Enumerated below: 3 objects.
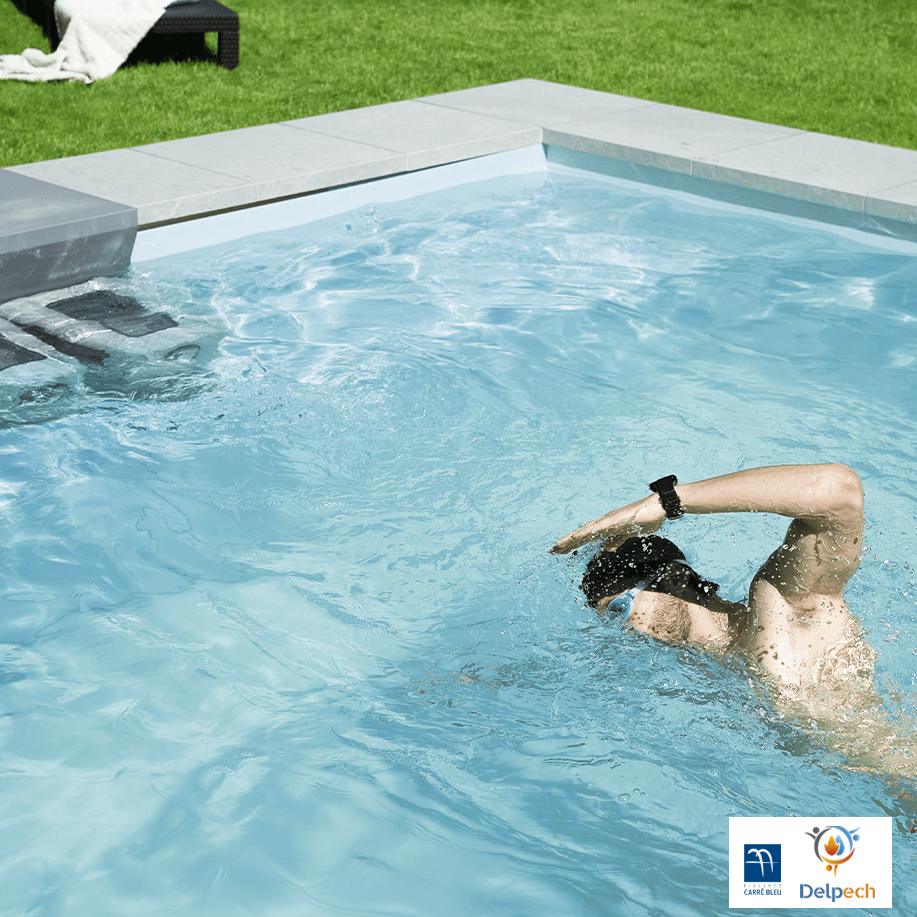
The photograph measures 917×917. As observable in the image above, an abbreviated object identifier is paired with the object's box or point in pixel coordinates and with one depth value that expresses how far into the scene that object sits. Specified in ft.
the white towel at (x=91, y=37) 32.60
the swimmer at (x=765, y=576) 10.66
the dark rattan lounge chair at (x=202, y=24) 33.01
